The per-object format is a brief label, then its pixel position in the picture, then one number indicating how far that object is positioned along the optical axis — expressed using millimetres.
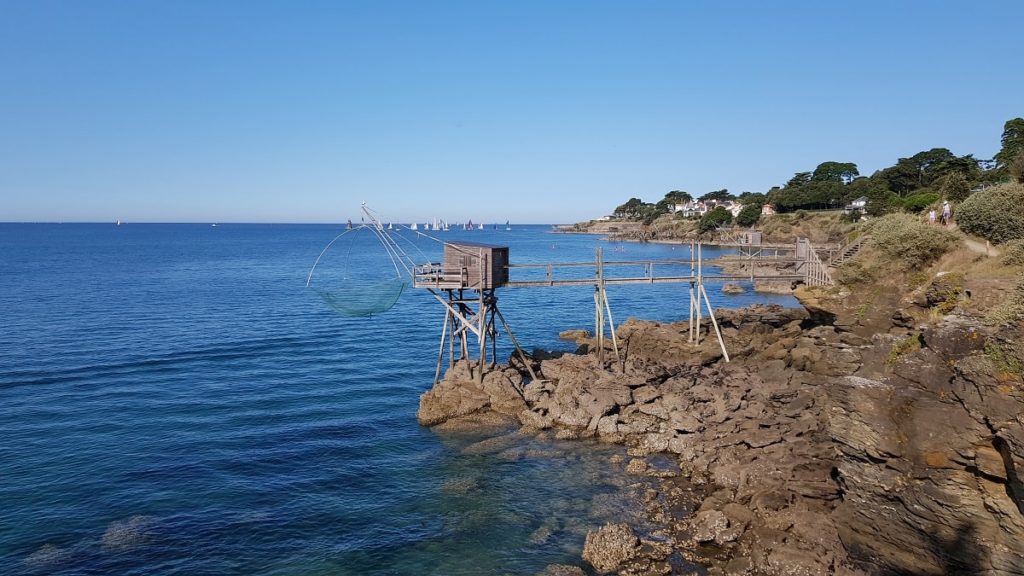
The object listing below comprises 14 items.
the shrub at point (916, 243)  28312
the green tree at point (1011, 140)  65650
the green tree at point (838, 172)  138875
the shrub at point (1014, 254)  22516
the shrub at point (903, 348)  20594
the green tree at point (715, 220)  135250
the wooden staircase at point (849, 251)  39375
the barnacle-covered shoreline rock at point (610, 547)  15109
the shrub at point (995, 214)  26078
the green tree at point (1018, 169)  30659
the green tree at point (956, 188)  47438
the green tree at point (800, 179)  146638
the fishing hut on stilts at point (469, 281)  27734
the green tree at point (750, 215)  126250
